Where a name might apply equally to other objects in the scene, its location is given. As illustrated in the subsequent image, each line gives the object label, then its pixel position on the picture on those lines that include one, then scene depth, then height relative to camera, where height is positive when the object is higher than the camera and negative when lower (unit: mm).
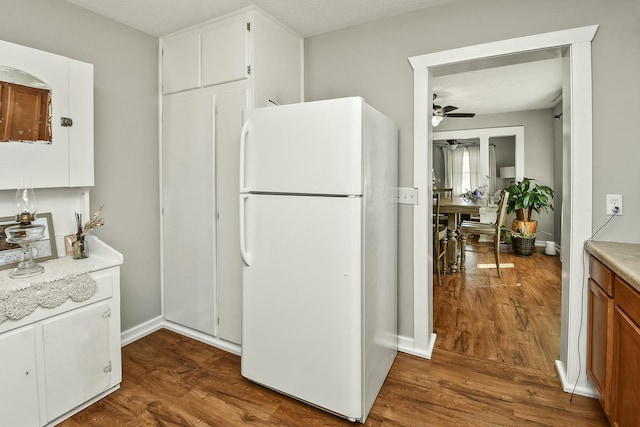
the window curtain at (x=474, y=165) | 7516 +936
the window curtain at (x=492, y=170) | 7152 +784
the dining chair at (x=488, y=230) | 4414 -292
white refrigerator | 1714 -231
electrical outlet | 1879 +24
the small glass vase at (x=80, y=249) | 2039 -241
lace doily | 1565 -420
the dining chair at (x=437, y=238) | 4031 -375
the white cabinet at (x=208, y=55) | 2346 +1122
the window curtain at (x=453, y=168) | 7852 +914
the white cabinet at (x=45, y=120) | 1831 +509
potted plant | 5504 +8
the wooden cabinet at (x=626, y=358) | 1320 -623
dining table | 4304 -242
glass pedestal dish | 1741 -178
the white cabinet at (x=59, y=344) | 1593 -698
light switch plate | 2393 +84
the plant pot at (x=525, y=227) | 5625 -319
